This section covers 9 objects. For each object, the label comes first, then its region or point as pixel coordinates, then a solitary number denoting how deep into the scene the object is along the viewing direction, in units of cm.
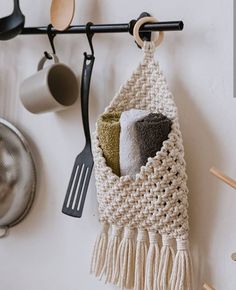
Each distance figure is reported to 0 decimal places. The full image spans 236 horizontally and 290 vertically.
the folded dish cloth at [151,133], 78
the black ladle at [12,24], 95
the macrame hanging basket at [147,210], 79
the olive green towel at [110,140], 81
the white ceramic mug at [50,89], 91
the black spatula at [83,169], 91
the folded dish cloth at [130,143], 79
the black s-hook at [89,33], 89
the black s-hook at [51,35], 94
